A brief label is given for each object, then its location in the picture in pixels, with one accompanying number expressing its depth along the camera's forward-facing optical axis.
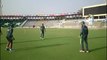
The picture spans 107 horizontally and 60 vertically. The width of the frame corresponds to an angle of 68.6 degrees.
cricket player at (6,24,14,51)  5.41
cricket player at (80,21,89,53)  5.13
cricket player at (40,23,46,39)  9.48
